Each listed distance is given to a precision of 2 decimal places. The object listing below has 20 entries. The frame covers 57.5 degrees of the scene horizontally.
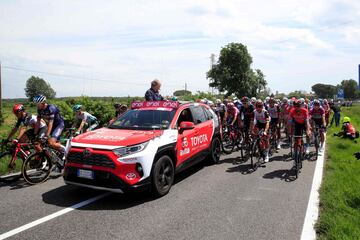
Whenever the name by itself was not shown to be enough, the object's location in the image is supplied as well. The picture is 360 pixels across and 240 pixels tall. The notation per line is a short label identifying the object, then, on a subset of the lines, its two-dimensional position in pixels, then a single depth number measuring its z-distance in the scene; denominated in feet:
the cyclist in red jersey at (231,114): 42.89
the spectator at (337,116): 71.55
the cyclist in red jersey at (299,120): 30.63
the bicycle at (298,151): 27.10
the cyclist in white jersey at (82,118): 32.78
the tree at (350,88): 511.81
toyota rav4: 19.30
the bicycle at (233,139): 40.54
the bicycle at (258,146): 31.75
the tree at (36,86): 369.91
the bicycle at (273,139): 41.50
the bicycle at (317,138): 37.78
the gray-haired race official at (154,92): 31.63
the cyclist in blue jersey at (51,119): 26.50
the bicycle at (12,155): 25.34
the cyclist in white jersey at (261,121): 32.91
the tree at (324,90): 523.70
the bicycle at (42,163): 24.93
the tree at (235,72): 196.44
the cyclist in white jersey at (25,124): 26.81
